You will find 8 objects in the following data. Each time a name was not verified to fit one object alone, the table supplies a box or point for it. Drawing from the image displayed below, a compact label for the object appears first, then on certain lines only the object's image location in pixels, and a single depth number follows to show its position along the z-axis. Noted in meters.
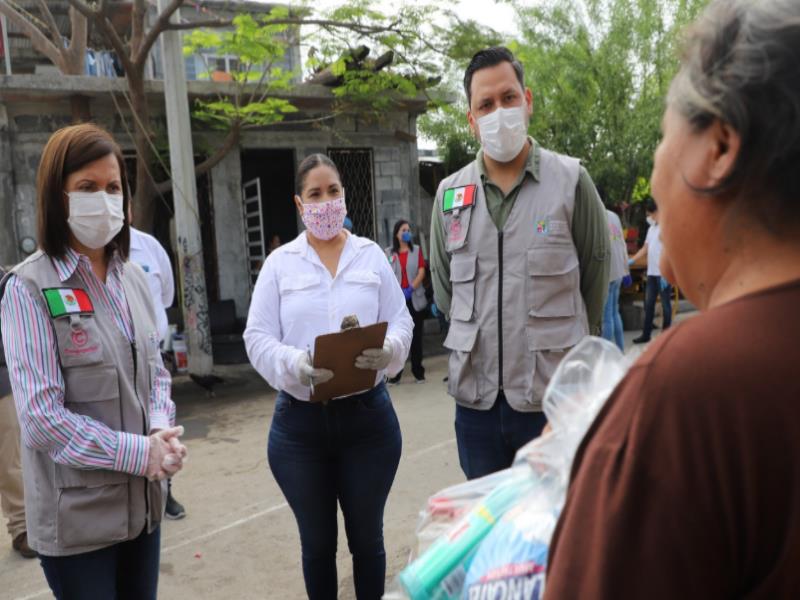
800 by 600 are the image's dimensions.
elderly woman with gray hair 0.69
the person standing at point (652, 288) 8.48
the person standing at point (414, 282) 7.93
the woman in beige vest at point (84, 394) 1.89
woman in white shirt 2.59
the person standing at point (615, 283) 6.79
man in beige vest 2.46
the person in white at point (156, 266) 4.70
